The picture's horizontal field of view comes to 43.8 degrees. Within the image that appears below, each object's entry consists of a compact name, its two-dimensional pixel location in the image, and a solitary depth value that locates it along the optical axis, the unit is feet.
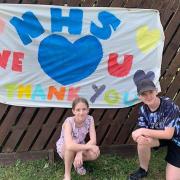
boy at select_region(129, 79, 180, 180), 7.28
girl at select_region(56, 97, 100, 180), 7.43
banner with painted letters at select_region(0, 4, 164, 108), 7.71
